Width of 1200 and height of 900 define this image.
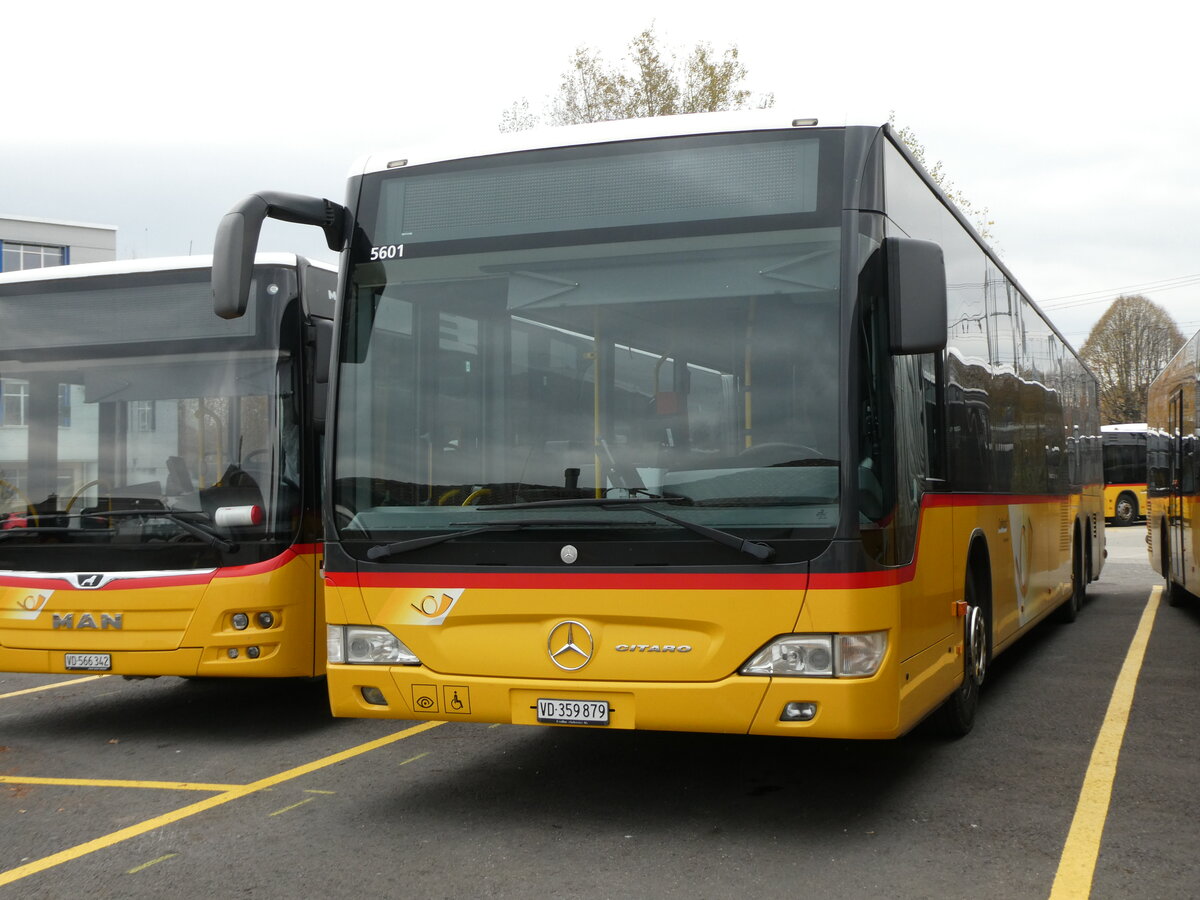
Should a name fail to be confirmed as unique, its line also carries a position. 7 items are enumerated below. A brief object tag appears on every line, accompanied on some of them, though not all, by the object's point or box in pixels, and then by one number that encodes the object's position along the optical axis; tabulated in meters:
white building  59.03
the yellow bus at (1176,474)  13.43
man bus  8.20
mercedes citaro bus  5.54
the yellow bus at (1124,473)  43.06
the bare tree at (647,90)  31.66
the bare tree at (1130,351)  72.62
